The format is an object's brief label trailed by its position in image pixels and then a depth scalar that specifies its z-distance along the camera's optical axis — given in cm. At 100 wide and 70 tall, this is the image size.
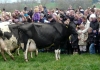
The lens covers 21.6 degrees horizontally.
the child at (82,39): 1439
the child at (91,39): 1419
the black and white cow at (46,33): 1236
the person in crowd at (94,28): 1414
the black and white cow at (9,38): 1279
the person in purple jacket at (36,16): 1575
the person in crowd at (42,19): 1616
